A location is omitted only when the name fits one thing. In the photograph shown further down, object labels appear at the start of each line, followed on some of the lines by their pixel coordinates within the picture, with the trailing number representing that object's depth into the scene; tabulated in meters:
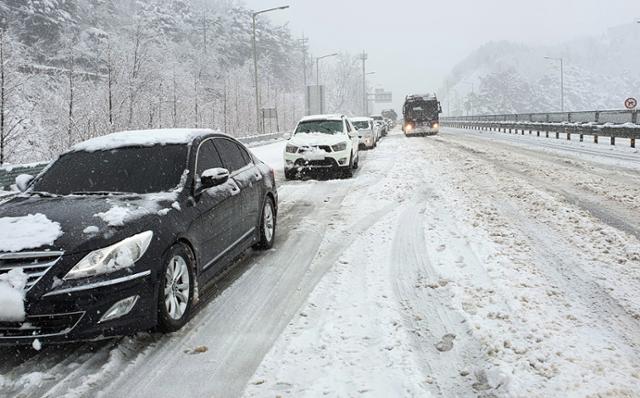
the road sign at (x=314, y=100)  46.03
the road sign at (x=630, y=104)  27.72
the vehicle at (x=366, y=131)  26.06
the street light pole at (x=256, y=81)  33.34
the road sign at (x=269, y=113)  39.69
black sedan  3.56
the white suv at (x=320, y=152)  14.07
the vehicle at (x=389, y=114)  102.75
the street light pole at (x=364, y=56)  97.89
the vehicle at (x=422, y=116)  40.84
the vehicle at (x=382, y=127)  43.10
